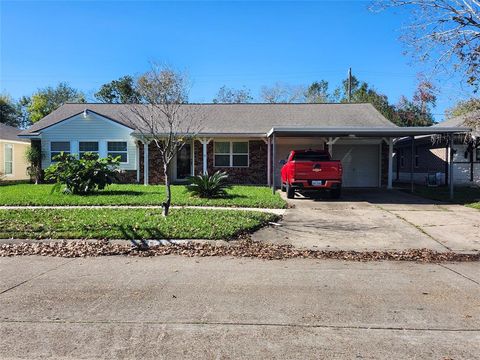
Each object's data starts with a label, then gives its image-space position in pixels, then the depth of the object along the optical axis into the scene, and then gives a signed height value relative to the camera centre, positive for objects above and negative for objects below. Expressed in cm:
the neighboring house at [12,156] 2661 +92
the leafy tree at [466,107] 1496 +238
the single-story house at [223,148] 2245 +123
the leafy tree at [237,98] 4831 +827
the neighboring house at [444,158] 2216 +78
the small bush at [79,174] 1577 -14
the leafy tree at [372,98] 4431 +779
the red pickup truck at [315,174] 1536 -11
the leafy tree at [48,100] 4881 +870
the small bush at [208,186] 1522 -55
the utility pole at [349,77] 3882 +891
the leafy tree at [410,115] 4297 +570
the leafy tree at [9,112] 5212 +718
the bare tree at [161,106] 1741 +312
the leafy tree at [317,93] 5138 +969
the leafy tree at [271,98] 4962 +848
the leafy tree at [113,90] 4758 +935
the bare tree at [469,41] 1043 +336
